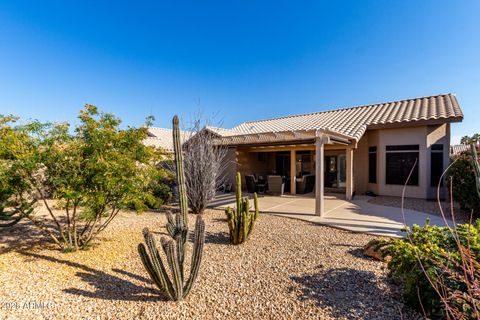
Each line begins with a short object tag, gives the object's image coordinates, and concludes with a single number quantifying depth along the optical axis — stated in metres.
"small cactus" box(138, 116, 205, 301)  3.37
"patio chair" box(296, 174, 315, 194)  13.85
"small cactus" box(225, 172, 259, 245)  5.93
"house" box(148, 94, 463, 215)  11.04
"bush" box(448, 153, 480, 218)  8.24
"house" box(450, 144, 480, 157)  32.41
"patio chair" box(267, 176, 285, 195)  13.45
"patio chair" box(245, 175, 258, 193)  14.34
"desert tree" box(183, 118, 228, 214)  9.41
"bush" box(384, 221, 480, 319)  2.79
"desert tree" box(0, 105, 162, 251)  4.62
